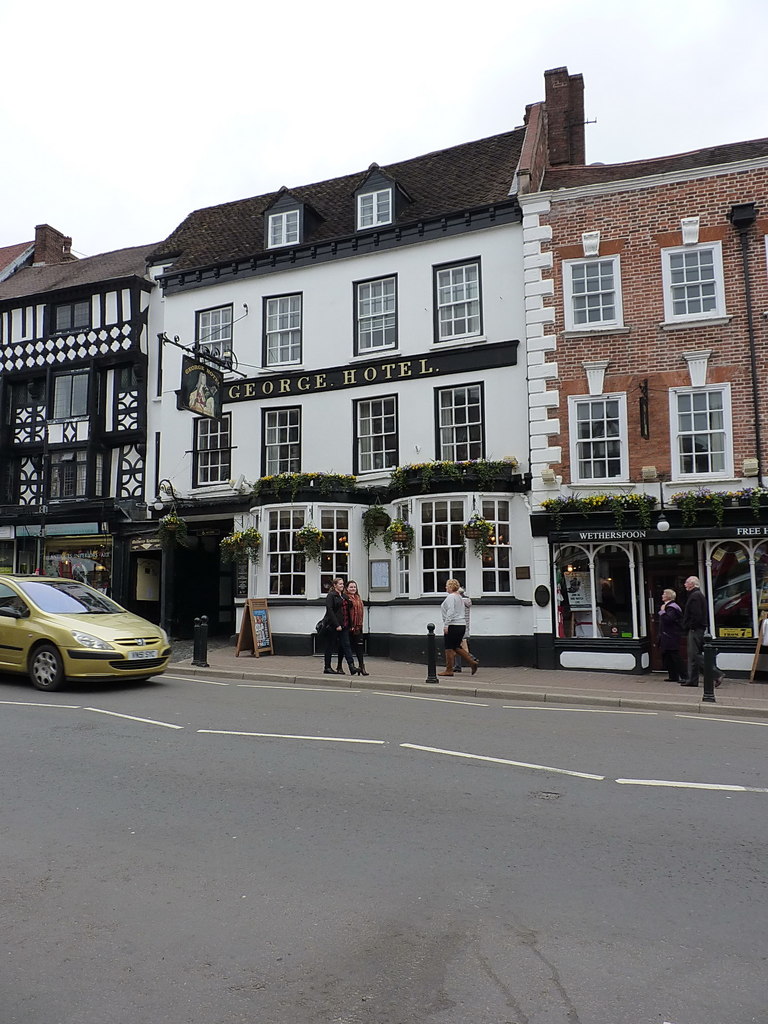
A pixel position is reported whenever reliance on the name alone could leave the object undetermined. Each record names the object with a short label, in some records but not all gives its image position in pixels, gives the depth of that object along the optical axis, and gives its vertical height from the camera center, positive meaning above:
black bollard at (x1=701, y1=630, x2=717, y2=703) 12.10 -1.40
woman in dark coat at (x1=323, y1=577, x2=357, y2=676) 14.90 -0.77
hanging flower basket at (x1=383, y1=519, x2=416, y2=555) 17.58 +1.02
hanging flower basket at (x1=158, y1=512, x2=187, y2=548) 20.50 +1.42
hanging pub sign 18.55 +4.59
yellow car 11.52 -0.80
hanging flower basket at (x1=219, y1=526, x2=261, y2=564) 18.95 +0.89
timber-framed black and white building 23.03 +4.84
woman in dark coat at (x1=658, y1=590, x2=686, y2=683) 14.55 -1.00
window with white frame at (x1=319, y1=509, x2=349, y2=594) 18.75 +0.88
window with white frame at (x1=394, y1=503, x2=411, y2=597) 17.98 +0.38
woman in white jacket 14.94 -0.84
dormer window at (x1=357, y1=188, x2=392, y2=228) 20.02 +9.40
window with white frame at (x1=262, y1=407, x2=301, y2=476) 20.14 +3.60
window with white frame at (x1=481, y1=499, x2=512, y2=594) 17.25 +0.53
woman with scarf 15.29 -0.65
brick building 15.70 +3.64
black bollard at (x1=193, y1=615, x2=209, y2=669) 15.66 -1.18
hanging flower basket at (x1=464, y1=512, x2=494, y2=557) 16.77 +1.02
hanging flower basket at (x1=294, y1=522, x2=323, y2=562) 18.17 +0.97
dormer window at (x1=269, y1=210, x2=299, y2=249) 21.03 +9.38
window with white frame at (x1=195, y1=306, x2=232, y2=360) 21.19 +6.77
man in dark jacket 13.77 -0.80
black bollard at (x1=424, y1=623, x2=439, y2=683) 13.66 -1.43
